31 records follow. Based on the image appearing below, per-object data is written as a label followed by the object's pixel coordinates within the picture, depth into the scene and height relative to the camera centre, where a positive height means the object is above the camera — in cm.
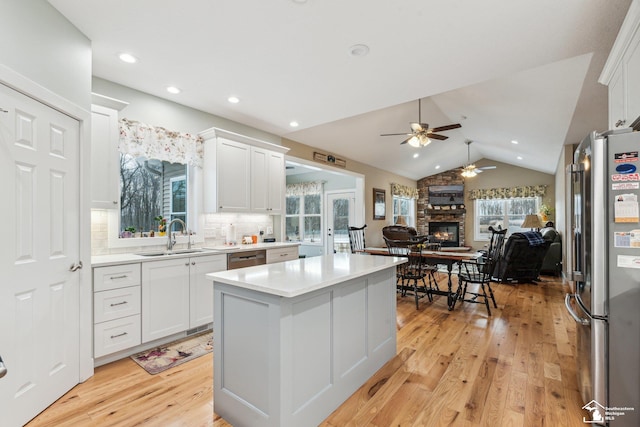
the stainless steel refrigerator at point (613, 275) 156 -33
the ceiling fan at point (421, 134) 459 +127
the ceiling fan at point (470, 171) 748 +110
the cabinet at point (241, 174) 381 +57
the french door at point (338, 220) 785 -14
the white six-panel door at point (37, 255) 175 -26
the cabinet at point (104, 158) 272 +53
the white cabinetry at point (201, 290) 320 -81
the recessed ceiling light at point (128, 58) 264 +140
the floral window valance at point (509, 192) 892 +69
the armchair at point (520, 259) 551 -86
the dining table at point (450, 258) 425 -63
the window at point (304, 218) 838 -9
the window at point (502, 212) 932 +7
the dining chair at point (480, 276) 401 -87
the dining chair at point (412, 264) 425 -76
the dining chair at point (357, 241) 640 -58
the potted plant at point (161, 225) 353 -12
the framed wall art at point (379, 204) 784 +29
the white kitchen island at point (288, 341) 166 -79
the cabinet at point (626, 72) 170 +90
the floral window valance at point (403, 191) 881 +74
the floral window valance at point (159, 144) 316 +82
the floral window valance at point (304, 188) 823 +75
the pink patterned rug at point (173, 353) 261 -130
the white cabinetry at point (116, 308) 251 -80
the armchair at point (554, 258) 633 -93
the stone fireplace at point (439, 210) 1010 +15
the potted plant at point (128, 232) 322 -18
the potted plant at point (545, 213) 841 +3
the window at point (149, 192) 330 +28
